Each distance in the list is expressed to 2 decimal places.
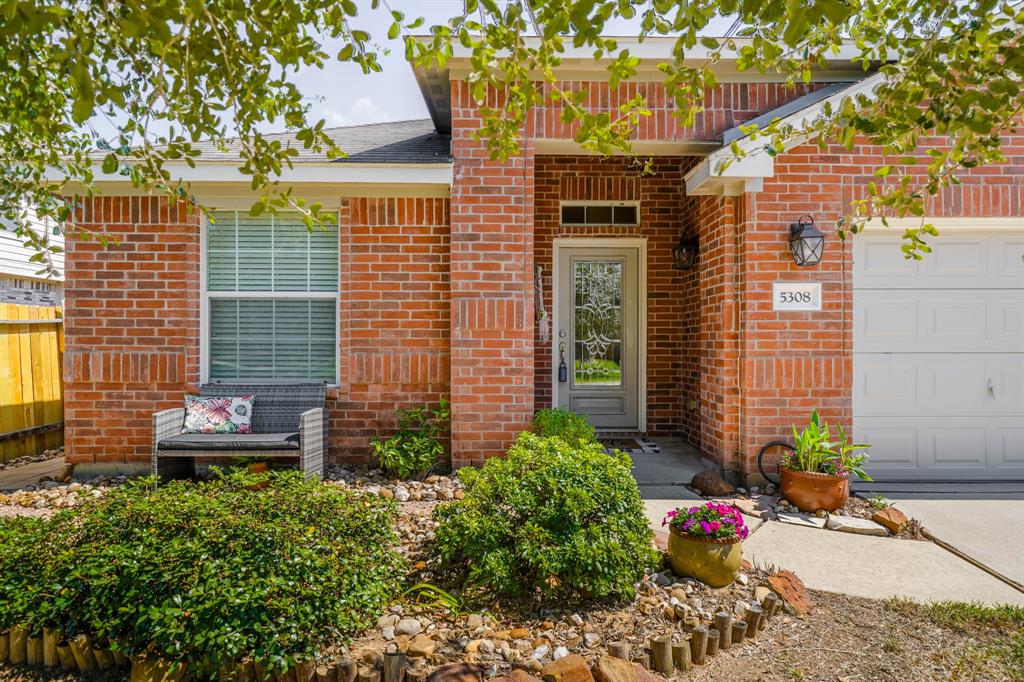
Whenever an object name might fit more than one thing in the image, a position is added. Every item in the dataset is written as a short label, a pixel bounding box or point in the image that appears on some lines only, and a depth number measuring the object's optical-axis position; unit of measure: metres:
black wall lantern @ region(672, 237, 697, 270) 6.49
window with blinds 5.56
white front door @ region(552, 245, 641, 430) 7.07
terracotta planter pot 4.56
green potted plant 4.57
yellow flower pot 3.02
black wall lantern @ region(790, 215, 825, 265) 5.03
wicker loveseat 4.71
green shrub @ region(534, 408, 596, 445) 4.81
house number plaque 5.18
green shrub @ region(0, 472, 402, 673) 2.15
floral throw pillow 5.05
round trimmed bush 2.69
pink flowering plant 3.04
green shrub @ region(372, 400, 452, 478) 5.07
